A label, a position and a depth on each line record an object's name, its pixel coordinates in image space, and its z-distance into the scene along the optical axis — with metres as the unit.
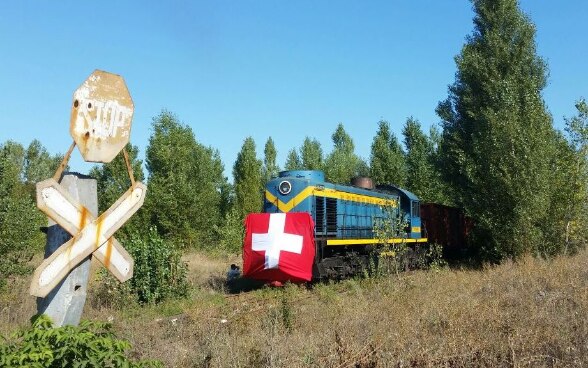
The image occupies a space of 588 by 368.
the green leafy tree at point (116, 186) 33.78
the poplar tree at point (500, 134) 19.72
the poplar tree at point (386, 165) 40.78
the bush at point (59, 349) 2.88
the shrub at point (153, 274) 12.82
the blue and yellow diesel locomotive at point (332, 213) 15.08
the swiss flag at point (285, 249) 14.02
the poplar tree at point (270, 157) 57.75
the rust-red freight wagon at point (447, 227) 25.22
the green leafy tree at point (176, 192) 34.84
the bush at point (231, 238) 27.25
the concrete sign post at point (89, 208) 2.68
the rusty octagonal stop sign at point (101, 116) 2.84
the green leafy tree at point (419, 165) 39.50
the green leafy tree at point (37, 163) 58.12
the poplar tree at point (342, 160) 47.22
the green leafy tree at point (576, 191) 20.55
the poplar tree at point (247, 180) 45.07
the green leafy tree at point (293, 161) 56.56
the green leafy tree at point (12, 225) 12.34
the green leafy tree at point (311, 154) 53.12
